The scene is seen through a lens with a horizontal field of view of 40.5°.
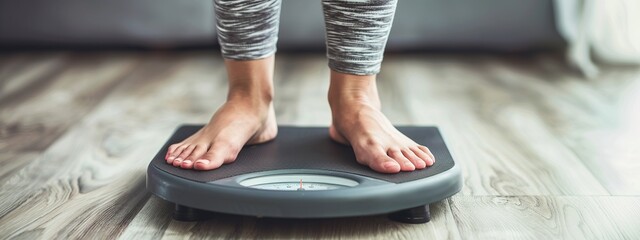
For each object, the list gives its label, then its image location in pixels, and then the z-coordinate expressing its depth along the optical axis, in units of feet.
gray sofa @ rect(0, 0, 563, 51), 7.53
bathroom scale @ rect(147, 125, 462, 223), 3.41
